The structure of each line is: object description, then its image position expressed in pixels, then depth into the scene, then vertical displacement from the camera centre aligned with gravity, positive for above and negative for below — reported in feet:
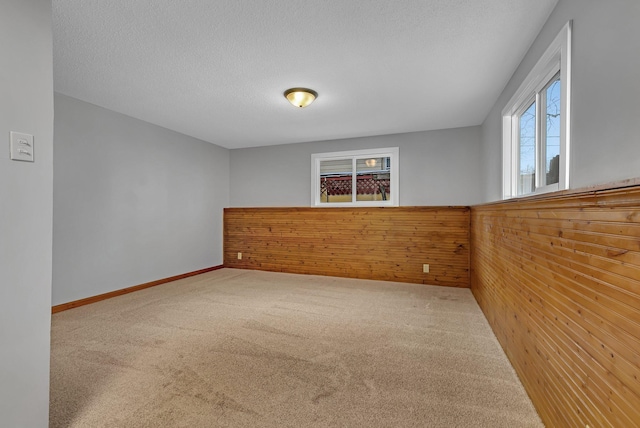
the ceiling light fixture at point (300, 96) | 9.75 +4.04
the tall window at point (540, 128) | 5.30 +2.27
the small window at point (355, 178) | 15.62 +2.00
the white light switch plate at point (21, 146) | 3.90 +0.89
